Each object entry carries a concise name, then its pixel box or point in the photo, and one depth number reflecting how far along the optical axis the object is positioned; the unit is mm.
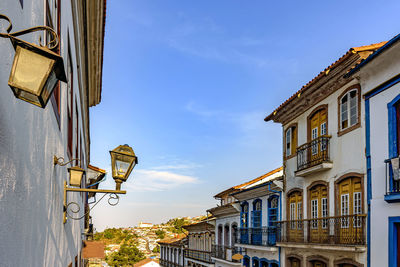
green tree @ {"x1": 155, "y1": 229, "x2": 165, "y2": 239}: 114394
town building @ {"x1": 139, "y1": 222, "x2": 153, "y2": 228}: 163700
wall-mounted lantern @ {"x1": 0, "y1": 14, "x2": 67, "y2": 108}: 2137
